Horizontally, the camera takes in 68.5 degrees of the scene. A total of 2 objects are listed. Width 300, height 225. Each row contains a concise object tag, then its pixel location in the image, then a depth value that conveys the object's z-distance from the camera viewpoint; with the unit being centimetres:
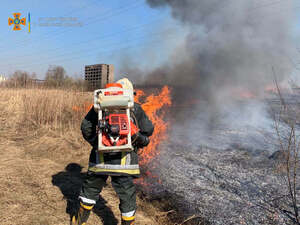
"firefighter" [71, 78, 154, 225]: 237
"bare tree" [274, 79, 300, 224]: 327
